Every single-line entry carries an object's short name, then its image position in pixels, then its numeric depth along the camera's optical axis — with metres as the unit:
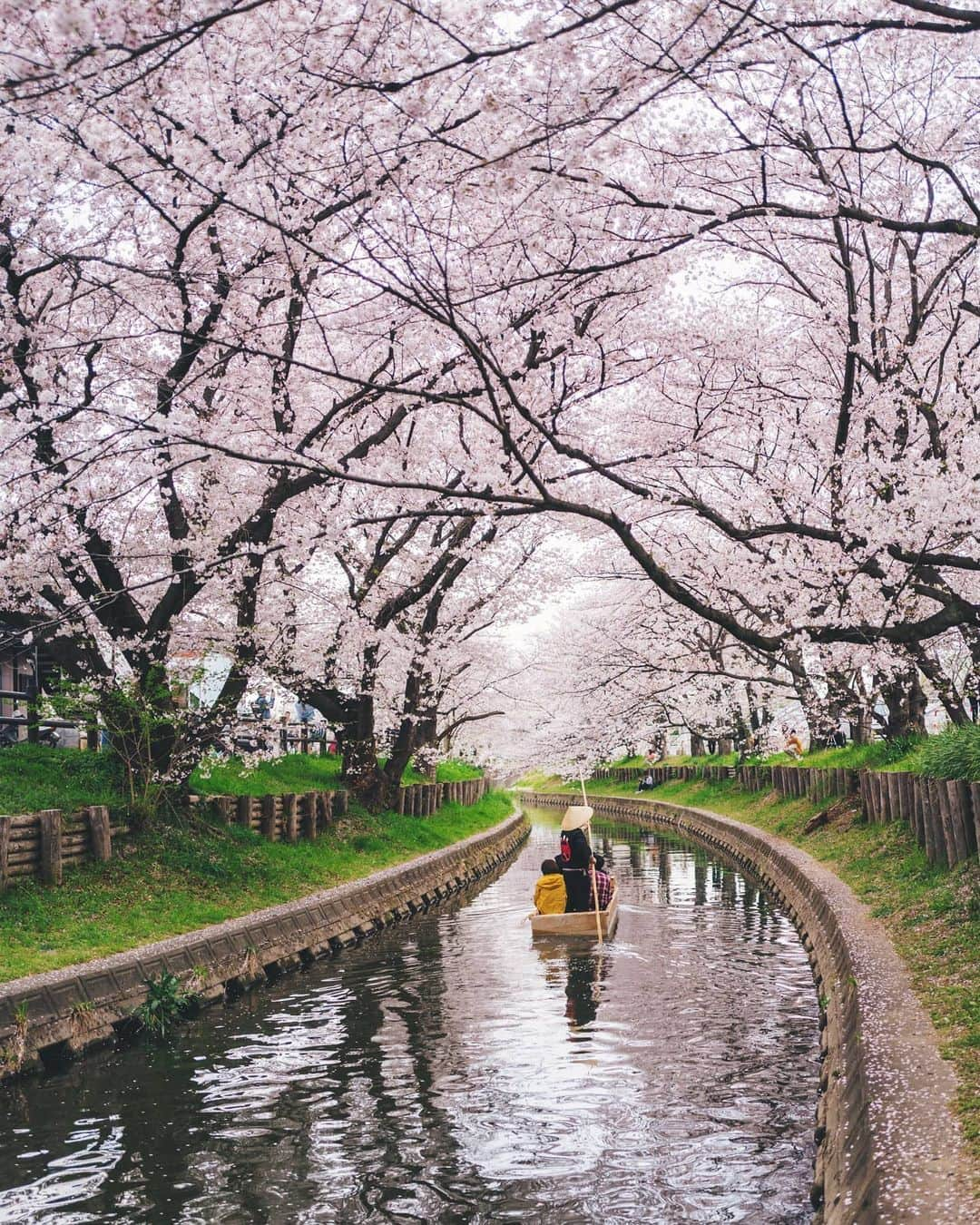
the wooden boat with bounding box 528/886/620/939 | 18.31
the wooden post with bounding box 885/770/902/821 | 20.09
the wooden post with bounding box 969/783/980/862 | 13.16
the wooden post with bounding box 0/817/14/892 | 13.62
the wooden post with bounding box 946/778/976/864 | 13.73
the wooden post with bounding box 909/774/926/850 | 17.12
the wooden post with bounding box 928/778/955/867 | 14.55
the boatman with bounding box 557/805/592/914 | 19.27
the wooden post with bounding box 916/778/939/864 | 15.58
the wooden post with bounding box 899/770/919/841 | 18.28
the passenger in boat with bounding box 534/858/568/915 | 19.27
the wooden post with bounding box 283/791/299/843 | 22.25
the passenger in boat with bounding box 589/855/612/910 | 19.89
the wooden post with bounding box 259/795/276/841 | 21.28
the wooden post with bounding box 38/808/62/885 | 14.59
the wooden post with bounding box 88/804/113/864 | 15.98
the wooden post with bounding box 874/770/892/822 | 21.16
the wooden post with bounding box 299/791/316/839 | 23.26
